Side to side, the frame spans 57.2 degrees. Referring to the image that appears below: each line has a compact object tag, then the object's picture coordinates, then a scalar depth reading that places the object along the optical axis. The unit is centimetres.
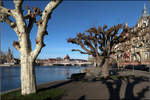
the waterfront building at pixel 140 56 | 4067
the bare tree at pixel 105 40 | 1494
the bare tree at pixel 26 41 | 755
